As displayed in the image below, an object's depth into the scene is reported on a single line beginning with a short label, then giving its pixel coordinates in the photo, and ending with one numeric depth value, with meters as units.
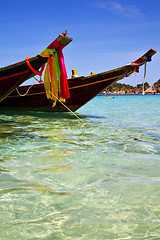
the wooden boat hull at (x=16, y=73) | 7.25
